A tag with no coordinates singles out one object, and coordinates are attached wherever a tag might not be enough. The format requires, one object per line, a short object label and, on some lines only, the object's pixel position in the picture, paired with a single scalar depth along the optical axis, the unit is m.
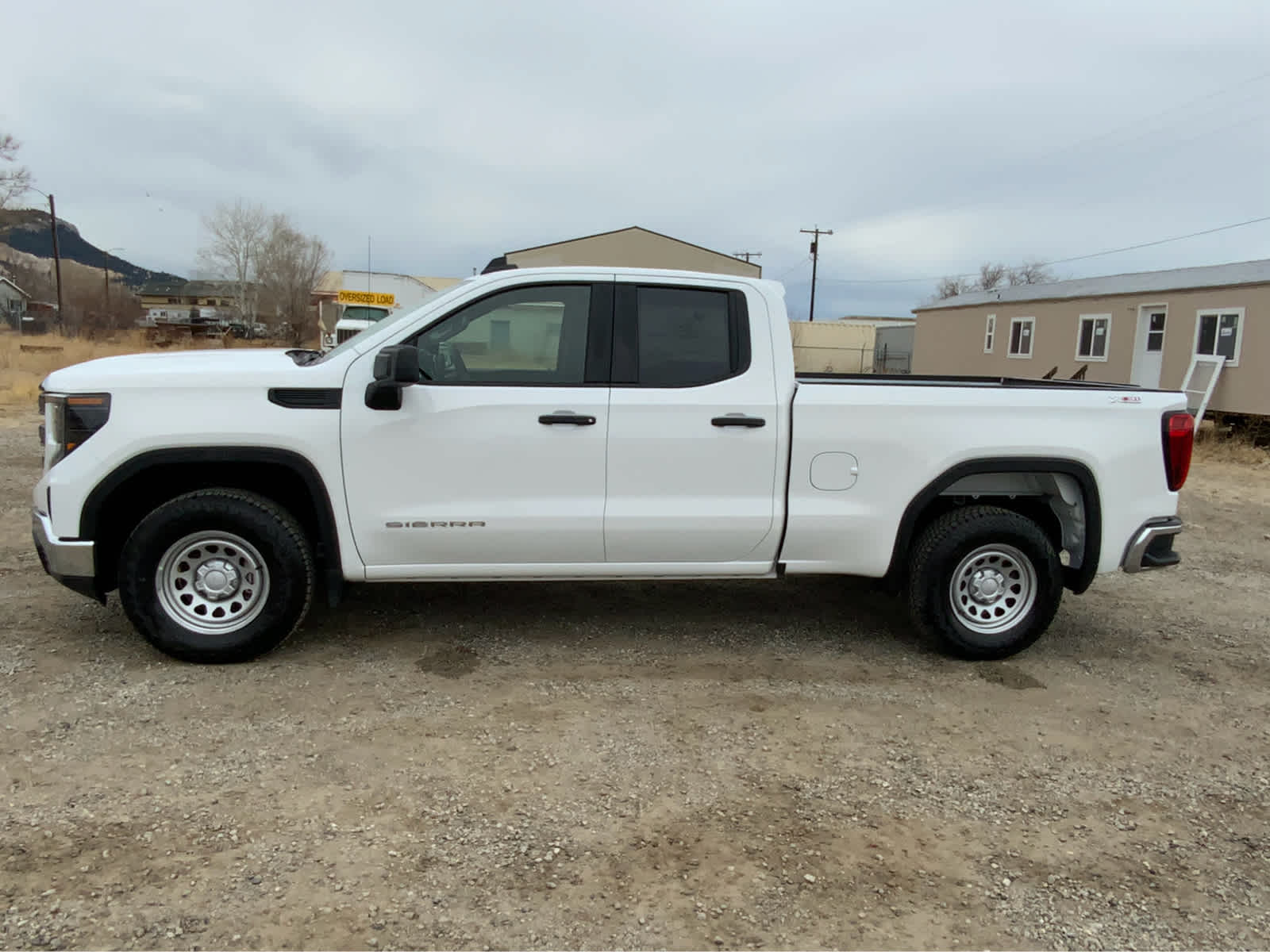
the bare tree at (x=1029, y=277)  61.28
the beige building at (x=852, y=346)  44.34
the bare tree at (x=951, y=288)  69.50
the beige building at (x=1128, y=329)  16.91
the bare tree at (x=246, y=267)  62.56
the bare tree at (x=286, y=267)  62.06
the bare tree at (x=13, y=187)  37.16
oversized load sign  25.03
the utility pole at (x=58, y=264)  42.56
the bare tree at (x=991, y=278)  66.12
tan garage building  28.89
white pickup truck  4.12
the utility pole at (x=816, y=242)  51.50
